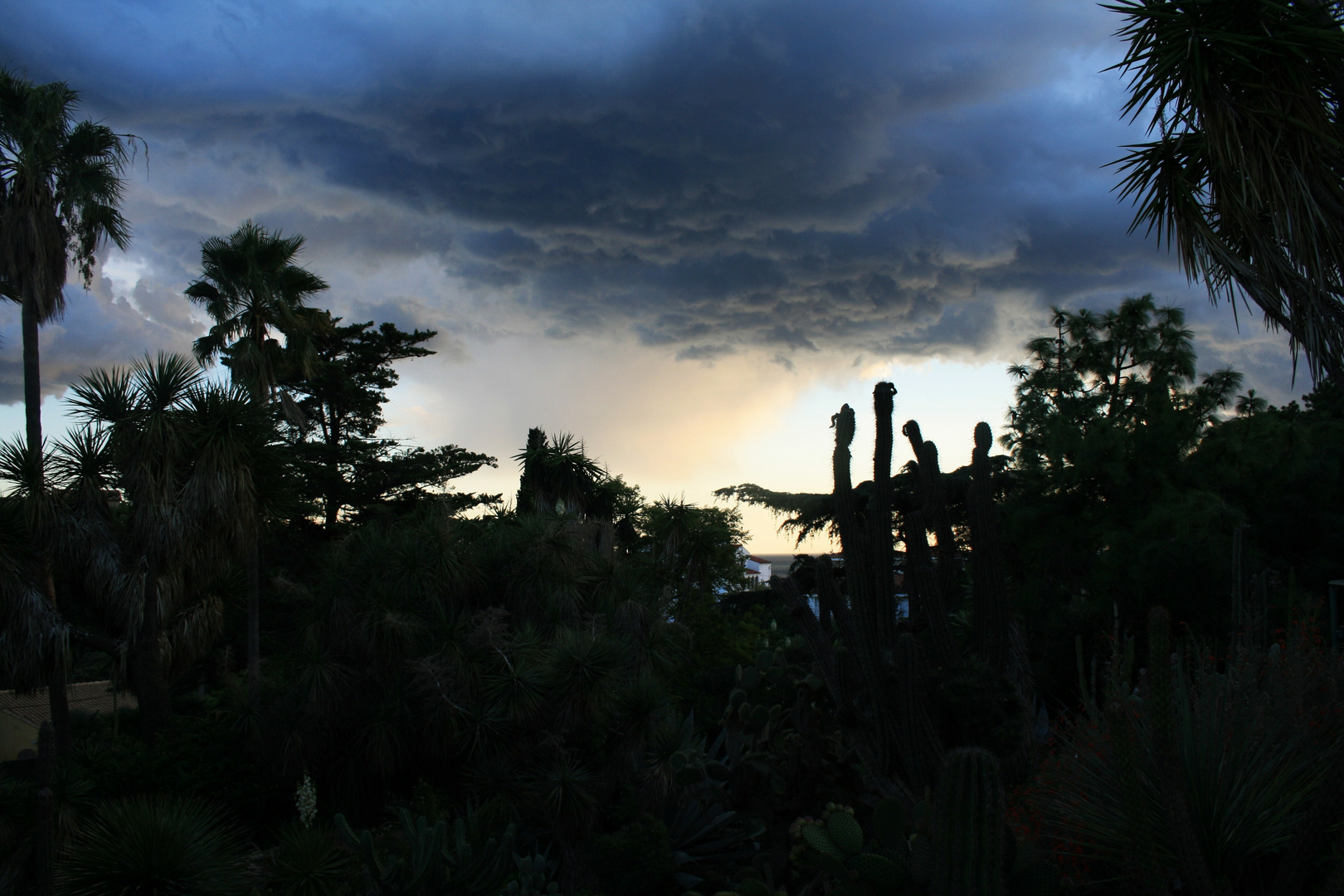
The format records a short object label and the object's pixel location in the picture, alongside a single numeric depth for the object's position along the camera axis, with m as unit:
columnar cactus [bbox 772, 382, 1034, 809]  6.52
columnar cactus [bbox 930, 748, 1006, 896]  3.22
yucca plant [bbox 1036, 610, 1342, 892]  3.25
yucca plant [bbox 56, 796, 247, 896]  5.54
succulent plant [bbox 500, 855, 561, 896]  6.90
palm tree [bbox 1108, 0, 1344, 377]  7.84
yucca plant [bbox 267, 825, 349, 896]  6.77
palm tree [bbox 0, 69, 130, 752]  16.17
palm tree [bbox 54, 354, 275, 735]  12.52
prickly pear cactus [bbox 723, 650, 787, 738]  8.24
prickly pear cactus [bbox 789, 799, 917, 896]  4.37
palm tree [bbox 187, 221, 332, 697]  18.53
